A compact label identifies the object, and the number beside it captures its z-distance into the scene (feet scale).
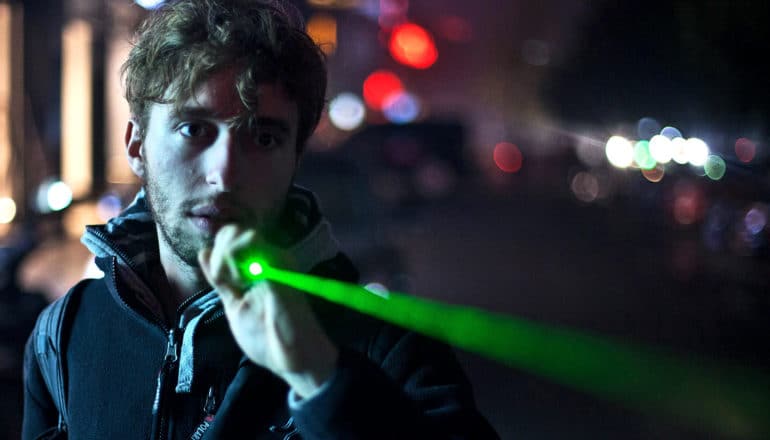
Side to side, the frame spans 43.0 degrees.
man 6.72
